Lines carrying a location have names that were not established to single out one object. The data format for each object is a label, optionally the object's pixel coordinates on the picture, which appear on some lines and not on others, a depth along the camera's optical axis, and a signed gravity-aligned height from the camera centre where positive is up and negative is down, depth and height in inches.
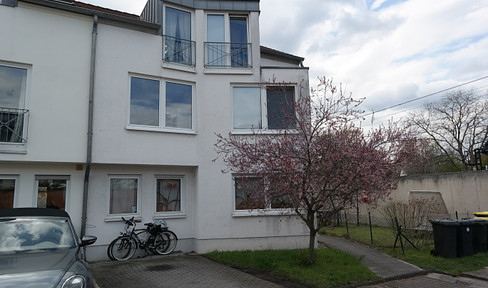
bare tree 1385.3 +225.7
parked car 174.6 -34.0
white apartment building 383.9 +96.6
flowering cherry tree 305.7 +24.3
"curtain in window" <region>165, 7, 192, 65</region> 474.3 +208.9
